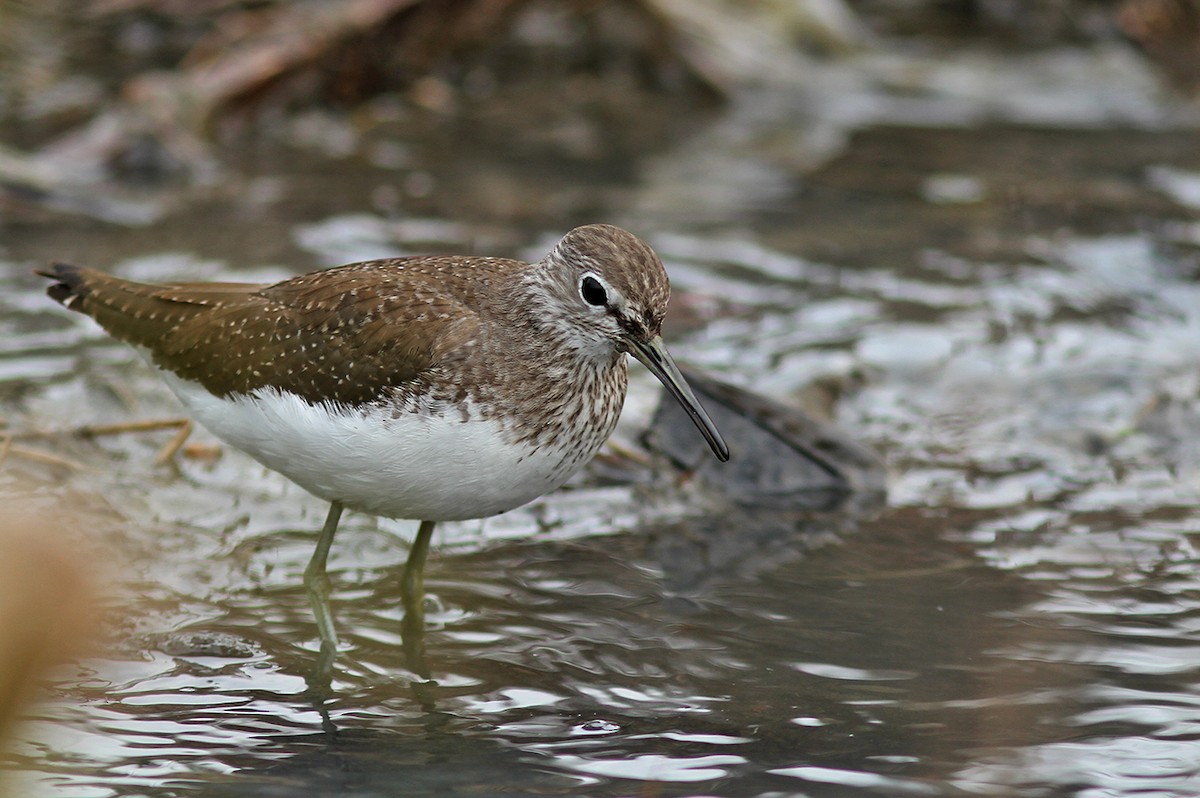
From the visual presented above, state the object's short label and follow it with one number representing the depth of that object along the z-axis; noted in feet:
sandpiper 35.94
